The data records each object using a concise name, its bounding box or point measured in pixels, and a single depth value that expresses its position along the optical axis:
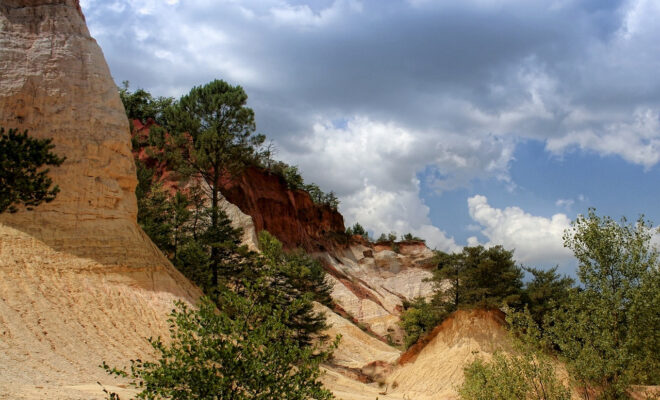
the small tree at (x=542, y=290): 26.91
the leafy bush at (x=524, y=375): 12.27
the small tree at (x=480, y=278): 27.88
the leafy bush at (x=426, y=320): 30.29
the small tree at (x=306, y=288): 28.28
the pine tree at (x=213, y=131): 30.97
